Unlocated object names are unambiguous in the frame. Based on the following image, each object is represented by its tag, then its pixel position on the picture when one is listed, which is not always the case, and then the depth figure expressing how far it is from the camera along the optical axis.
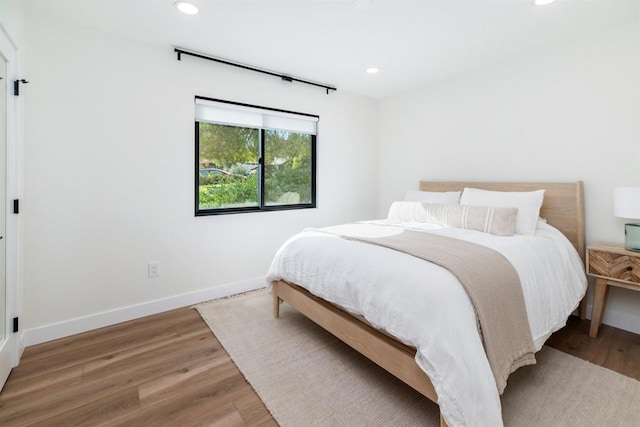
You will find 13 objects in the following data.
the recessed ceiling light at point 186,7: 2.05
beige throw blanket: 1.40
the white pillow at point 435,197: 3.18
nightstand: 2.08
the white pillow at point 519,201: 2.44
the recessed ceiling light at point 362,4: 2.00
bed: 1.44
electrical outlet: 2.70
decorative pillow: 2.39
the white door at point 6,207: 1.76
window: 3.00
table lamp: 2.05
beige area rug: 1.50
